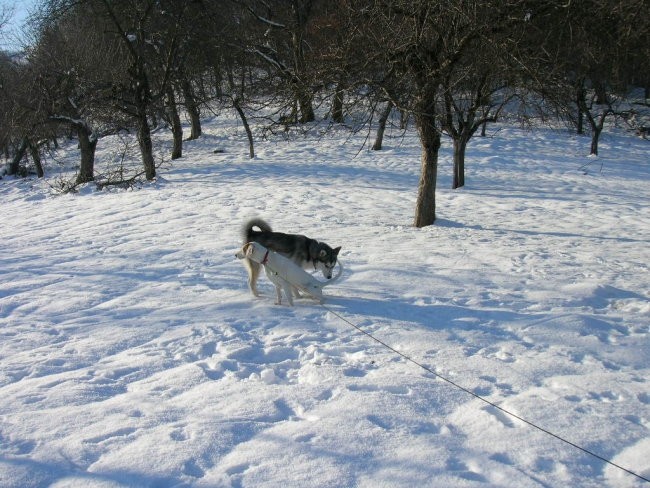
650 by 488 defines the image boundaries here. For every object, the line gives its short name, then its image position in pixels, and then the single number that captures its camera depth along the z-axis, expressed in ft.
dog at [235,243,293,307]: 22.55
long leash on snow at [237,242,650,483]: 22.38
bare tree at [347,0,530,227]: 30.78
